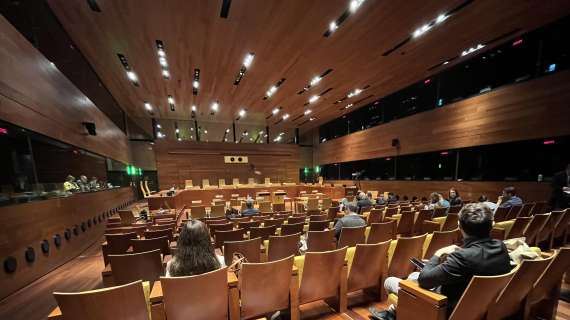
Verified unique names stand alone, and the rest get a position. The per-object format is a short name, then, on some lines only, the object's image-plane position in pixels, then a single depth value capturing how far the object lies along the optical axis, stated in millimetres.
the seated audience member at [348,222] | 3209
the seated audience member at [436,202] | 5301
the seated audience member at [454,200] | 5477
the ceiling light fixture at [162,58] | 5410
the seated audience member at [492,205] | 4379
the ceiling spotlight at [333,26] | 4738
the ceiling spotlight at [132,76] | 7070
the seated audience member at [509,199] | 4573
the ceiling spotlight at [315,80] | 7767
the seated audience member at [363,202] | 5512
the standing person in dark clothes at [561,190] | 4453
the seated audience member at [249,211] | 5219
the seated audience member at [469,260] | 1369
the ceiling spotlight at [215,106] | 10466
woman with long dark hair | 1658
